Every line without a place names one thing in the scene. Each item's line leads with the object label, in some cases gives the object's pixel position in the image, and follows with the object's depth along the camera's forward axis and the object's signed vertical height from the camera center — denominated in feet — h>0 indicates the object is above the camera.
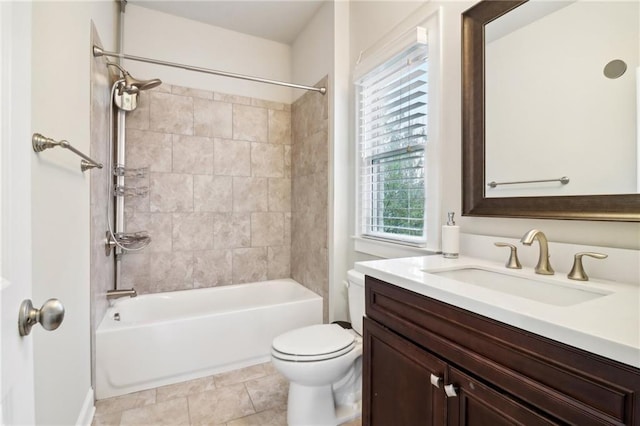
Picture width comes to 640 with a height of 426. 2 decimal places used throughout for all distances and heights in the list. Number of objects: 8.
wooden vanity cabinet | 1.87 -1.22
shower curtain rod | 5.63 +3.14
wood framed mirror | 4.00 +1.24
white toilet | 4.81 -2.46
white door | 1.54 +0.03
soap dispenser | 4.42 -0.40
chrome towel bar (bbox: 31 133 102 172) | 2.91 +0.69
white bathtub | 6.07 -2.67
